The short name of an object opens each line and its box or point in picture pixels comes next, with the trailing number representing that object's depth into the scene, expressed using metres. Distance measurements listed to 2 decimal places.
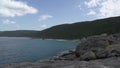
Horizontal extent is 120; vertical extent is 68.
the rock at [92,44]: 15.78
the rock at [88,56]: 11.44
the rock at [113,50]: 11.27
